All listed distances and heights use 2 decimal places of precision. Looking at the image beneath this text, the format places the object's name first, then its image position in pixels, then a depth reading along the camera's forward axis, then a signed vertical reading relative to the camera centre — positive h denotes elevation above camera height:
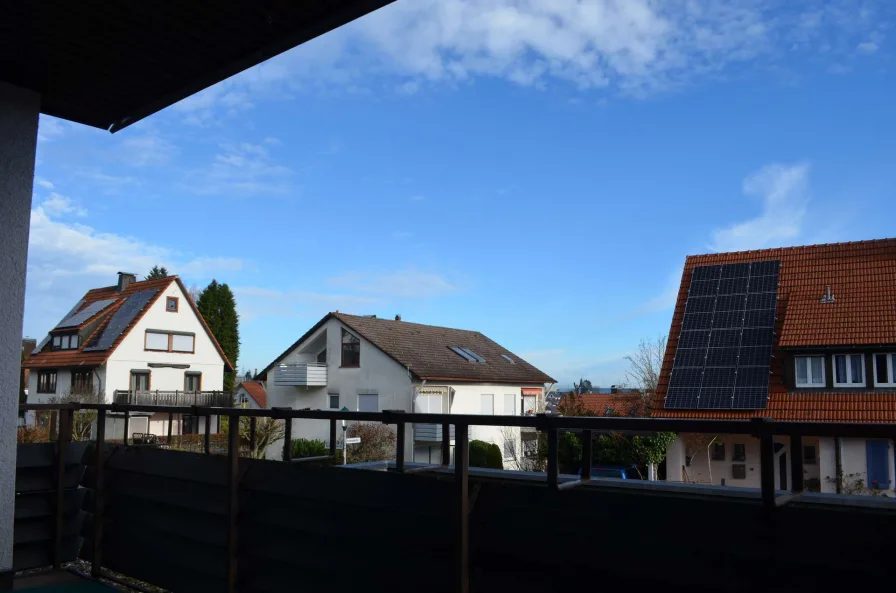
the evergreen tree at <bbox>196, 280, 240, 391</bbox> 43.75 +3.70
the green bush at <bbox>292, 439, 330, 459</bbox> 19.07 -2.05
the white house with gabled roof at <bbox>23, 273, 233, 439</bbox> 29.25 +0.89
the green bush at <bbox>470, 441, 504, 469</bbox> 18.92 -2.15
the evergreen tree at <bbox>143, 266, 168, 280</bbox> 49.94 +7.16
